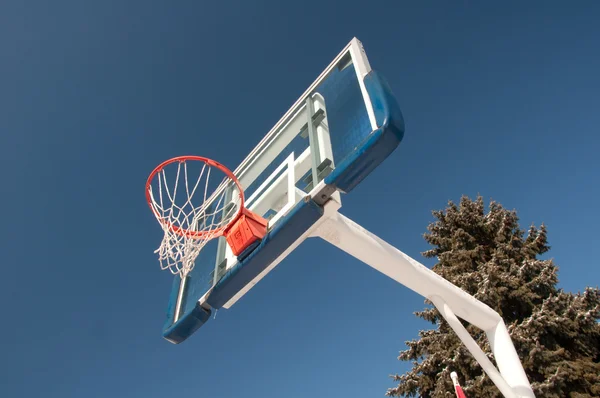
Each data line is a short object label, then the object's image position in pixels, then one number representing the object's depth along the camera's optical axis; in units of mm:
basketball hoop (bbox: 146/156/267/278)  4327
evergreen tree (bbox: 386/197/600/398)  7840
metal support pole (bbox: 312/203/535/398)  3902
